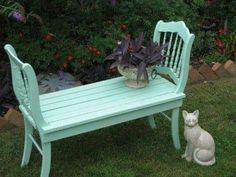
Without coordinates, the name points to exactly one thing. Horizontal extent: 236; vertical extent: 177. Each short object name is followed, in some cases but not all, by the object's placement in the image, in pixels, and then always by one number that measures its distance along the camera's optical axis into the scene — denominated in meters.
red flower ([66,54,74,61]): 5.21
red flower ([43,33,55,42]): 5.26
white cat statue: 3.87
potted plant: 3.91
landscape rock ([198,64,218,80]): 5.66
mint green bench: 3.44
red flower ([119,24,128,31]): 5.58
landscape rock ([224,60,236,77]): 5.76
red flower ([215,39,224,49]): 6.01
